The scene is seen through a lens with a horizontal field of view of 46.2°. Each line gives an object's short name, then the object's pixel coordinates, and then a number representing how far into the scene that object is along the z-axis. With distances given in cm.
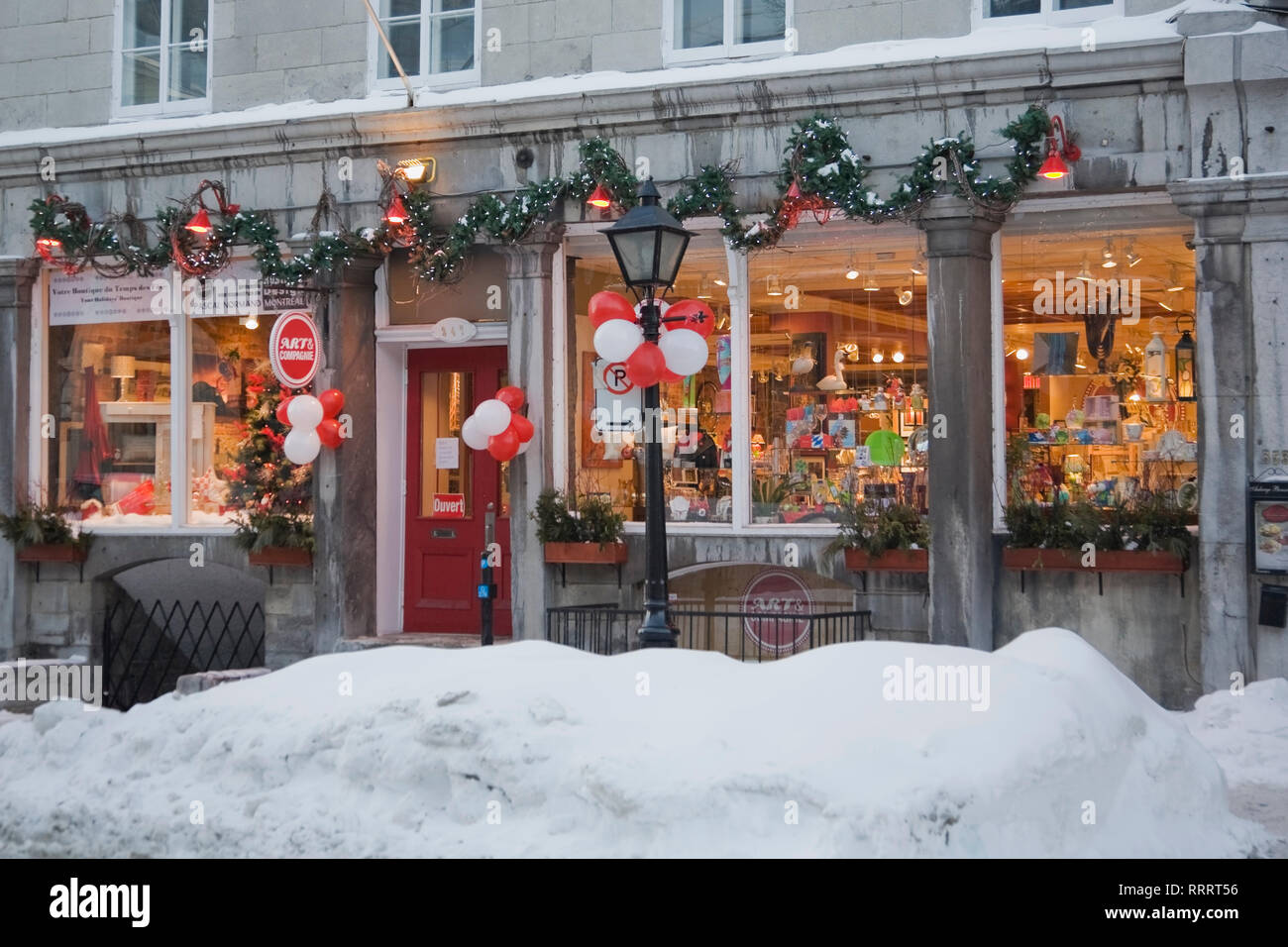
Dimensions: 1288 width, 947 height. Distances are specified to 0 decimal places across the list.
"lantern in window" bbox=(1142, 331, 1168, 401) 1183
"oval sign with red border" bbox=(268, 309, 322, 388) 1367
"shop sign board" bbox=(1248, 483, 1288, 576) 1063
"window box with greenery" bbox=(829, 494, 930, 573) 1202
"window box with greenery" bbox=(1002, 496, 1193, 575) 1123
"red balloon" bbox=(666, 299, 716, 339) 1146
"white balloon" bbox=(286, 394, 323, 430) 1334
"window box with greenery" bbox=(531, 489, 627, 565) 1284
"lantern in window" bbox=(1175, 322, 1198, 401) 1165
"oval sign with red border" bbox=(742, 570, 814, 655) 1234
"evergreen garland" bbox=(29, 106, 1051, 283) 1164
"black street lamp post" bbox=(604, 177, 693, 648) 935
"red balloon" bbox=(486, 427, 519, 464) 1259
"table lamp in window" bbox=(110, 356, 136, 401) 1524
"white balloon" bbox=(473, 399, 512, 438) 1245
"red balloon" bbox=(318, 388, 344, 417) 1366
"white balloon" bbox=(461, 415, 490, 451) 1263
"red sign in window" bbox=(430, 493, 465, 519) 1423
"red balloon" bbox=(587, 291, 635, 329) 1079
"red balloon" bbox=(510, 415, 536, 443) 1271
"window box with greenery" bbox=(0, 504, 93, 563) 1484
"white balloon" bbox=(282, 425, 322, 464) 1343
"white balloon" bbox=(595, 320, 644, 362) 987
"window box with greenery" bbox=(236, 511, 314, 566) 1398
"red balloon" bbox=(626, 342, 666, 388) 979
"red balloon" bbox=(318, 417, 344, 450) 1362
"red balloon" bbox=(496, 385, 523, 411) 1285
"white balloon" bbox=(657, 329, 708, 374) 993
